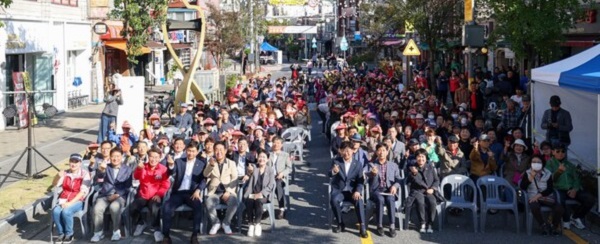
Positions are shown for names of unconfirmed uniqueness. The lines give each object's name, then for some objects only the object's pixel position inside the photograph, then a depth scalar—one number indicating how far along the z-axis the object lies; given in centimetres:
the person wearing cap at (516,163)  1139
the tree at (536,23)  1791
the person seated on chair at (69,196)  1009
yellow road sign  2500
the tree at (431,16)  2830
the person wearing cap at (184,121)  1734
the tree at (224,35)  4556
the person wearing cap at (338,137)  1431
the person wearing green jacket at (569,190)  1043
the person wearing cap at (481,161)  1168
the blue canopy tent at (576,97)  1128
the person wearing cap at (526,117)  1561
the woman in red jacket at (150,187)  1039
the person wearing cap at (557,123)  1277
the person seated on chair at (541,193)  1016
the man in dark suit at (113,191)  1020
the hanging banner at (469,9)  1880
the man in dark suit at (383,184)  1037
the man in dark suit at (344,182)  1048
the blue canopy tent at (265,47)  7088
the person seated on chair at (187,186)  1014
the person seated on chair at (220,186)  1044
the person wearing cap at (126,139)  1292
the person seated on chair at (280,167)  1138
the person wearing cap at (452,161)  1166
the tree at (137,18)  2328
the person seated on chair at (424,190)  1043
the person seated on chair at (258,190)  1043
